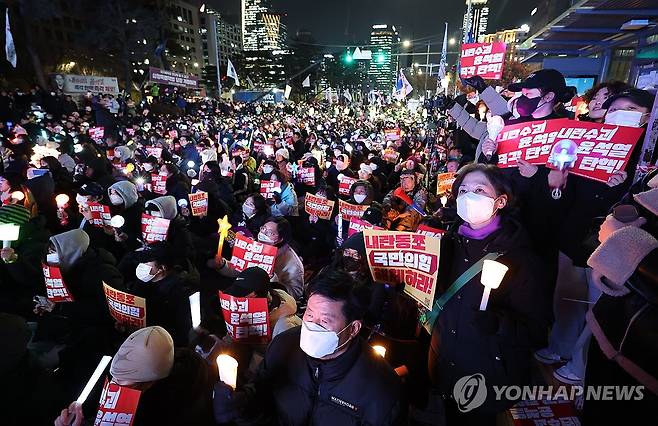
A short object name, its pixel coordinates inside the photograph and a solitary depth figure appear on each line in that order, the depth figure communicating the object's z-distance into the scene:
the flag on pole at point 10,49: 13.41
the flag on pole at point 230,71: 23.89
